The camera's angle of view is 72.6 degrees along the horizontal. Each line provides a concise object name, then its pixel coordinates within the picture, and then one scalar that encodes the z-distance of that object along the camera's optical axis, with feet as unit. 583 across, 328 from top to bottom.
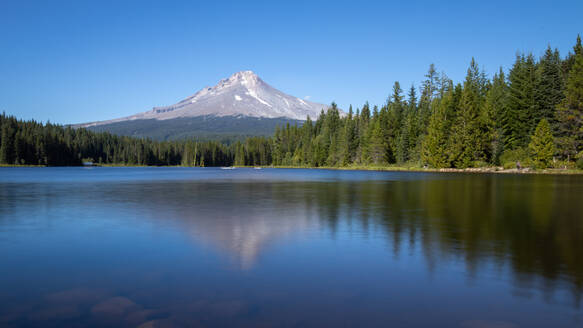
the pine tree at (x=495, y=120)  291.58
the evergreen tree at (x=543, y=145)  239.30
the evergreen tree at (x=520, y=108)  273.54
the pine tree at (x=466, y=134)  291.17
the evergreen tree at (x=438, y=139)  307.99
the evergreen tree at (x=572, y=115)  233.76
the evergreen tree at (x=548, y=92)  265.95
